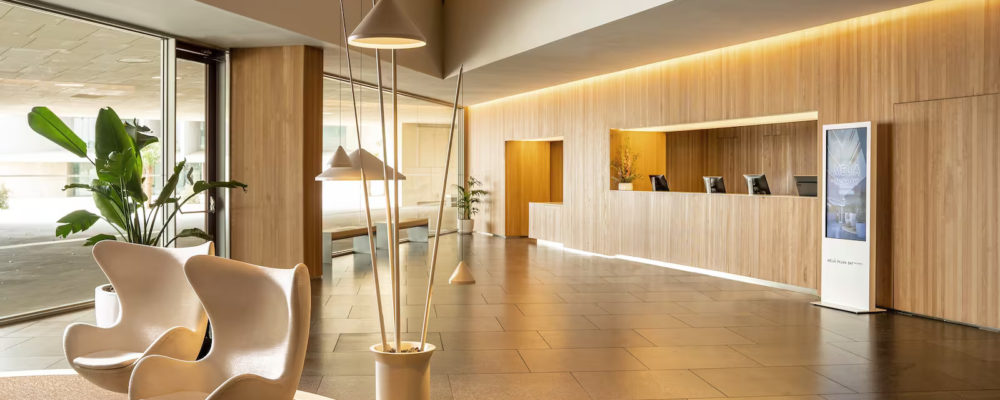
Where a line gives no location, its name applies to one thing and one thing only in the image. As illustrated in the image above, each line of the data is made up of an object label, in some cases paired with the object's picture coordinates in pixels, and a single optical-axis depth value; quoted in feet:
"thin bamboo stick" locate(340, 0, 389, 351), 10.75
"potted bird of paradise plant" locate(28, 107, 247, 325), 16.55
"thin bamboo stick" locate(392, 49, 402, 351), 10.60
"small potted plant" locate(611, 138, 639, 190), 38.70
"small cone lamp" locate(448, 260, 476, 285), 11.76
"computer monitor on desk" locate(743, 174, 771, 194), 29.45
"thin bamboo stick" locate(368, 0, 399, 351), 10.55
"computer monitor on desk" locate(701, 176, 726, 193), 32.17
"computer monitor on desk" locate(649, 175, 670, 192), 35.73
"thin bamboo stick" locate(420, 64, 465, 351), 11.03
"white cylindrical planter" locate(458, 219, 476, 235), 51.98
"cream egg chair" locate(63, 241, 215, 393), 13.35
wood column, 28.55
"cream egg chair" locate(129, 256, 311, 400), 10.53
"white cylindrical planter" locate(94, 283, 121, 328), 15.52
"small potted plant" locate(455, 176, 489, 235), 51.65
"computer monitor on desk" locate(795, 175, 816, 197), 27.35
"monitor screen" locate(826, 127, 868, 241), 23.29
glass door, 27.25
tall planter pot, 10.57
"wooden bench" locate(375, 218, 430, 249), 42.35
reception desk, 26.99
